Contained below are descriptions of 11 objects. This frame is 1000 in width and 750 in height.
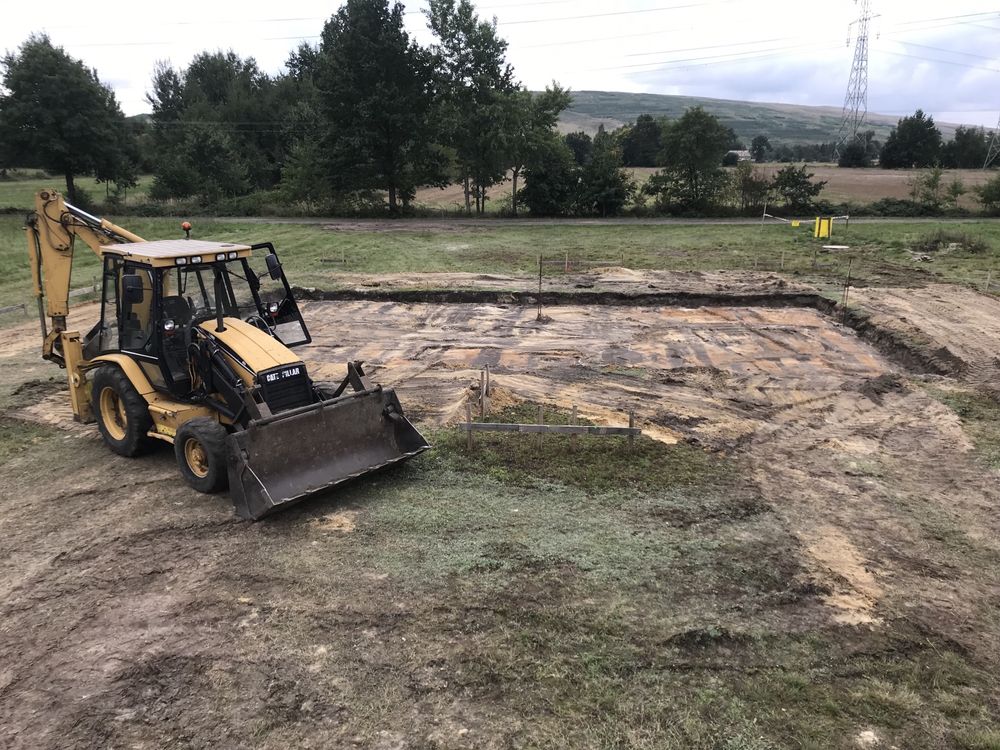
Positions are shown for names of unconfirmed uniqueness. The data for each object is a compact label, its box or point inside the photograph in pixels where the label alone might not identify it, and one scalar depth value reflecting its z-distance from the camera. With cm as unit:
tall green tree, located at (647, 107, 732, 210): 3441
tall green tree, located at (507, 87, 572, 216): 3469
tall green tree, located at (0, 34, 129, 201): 3547
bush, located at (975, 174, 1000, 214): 3478
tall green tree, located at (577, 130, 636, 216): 3662
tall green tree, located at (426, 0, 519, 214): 3441
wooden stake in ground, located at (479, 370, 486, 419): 983
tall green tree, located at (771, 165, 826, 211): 3541
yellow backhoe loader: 704
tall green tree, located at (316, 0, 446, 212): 3475
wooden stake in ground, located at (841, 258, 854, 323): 1642
